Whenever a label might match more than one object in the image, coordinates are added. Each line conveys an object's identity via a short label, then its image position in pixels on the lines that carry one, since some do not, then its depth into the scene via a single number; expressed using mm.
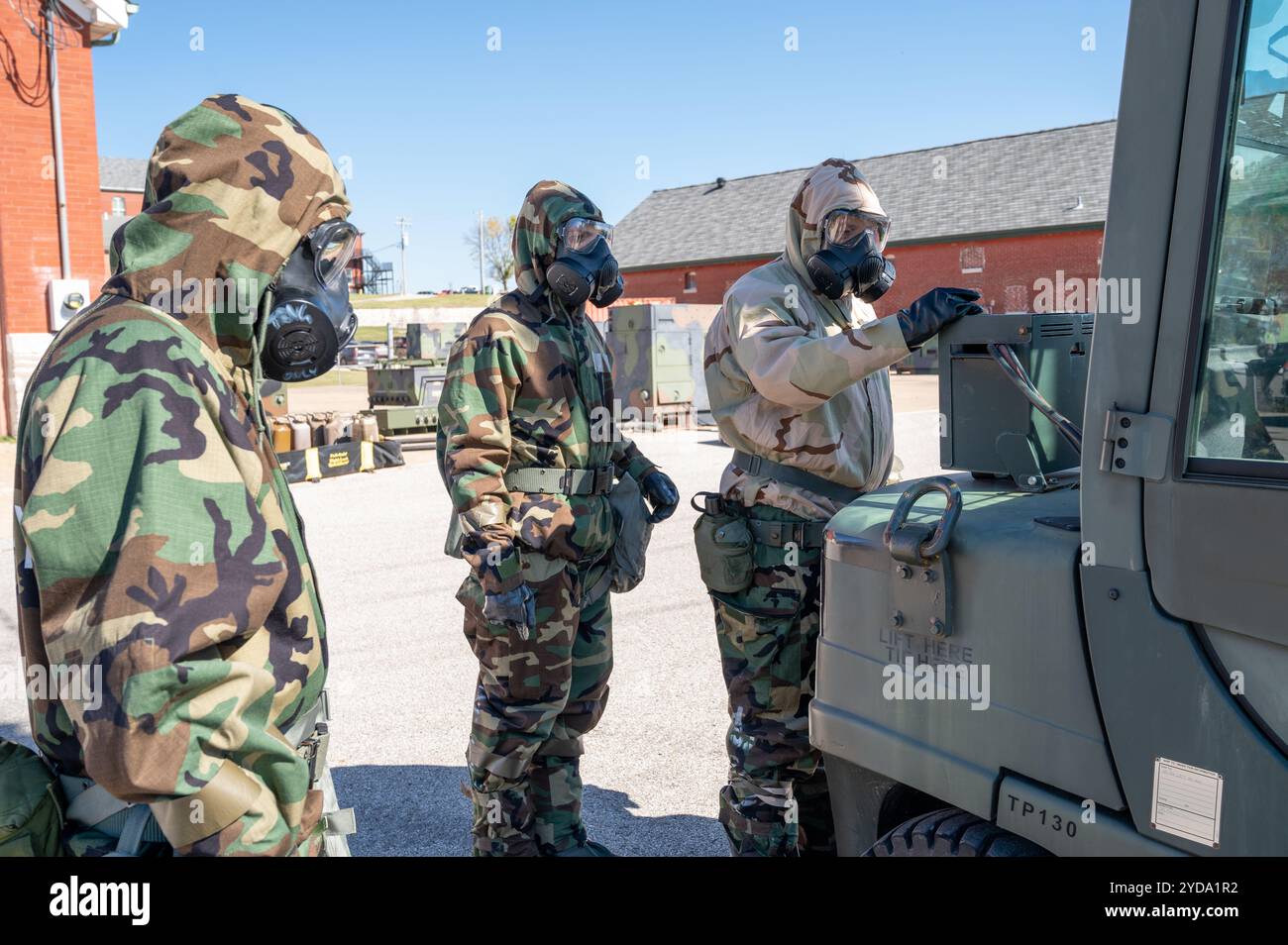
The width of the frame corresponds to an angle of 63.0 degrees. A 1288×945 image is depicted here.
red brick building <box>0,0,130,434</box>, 13914
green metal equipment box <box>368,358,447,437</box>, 15586
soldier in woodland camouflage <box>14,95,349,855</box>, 1468
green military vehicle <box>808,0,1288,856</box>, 1491
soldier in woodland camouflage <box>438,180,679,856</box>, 3256
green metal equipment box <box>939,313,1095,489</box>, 2092
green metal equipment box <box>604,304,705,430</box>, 17906
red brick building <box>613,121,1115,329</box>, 33000
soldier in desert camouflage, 3154
